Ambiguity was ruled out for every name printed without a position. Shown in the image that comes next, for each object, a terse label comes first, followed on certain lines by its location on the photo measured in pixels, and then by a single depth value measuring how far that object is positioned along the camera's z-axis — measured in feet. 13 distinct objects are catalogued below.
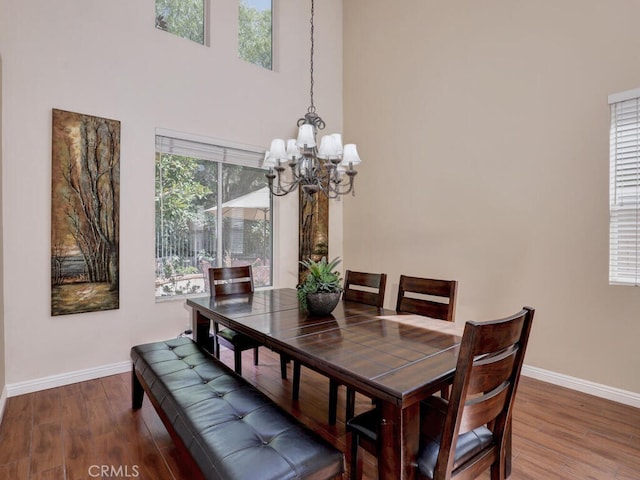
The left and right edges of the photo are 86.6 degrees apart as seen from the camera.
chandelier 8.13
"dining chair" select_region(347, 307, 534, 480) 3.82
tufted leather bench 3.92
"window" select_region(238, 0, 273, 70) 13.56
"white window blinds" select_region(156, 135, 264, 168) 11.51
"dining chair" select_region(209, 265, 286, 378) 8.91
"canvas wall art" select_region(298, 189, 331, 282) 14.85
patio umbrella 13.21
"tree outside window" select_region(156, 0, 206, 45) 11.75
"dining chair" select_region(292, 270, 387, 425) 7.33
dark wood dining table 4.09
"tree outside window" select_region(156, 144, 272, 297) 11.68
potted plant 7.02
